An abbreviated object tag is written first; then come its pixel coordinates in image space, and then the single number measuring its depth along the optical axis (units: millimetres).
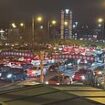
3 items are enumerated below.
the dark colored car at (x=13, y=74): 41750
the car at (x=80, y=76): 38603
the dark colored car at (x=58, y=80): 35750
